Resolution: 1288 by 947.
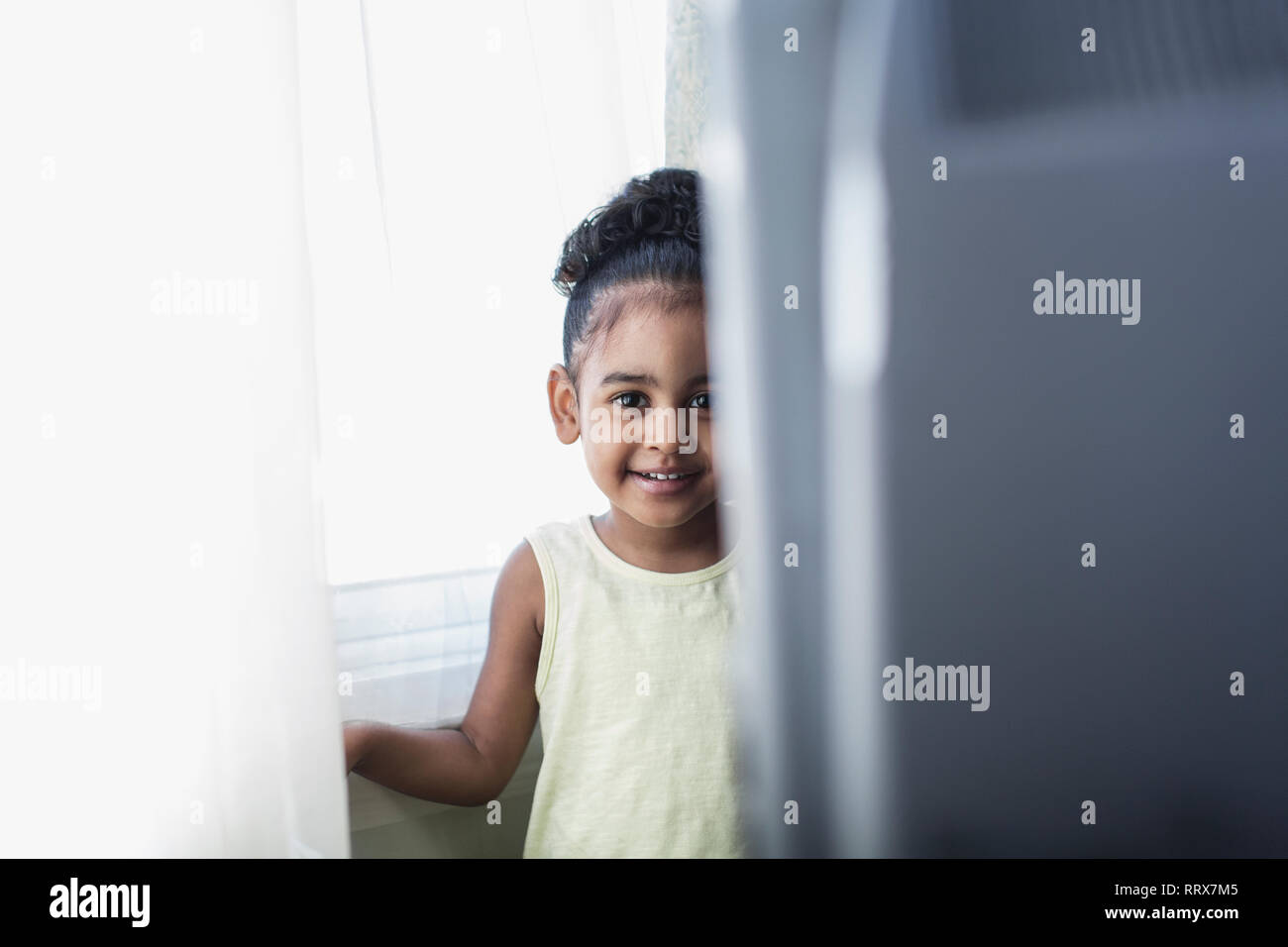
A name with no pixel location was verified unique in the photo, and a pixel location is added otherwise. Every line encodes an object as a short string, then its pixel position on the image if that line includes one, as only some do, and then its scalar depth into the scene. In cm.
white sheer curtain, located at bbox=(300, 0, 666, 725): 84
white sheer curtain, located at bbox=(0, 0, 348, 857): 65
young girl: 90
